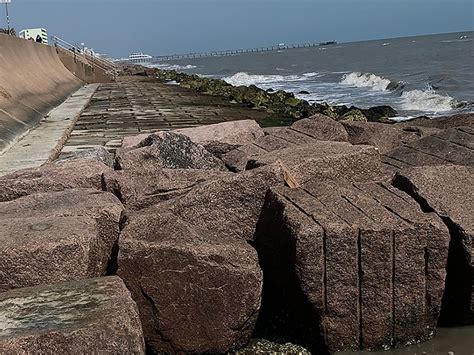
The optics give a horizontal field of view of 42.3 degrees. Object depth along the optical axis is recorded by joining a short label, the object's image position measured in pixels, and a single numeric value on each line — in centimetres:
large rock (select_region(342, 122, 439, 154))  623
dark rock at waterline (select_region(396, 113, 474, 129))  744
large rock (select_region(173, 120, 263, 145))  659
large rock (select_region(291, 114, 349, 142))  620
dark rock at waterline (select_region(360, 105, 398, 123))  1421
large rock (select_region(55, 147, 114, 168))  613
